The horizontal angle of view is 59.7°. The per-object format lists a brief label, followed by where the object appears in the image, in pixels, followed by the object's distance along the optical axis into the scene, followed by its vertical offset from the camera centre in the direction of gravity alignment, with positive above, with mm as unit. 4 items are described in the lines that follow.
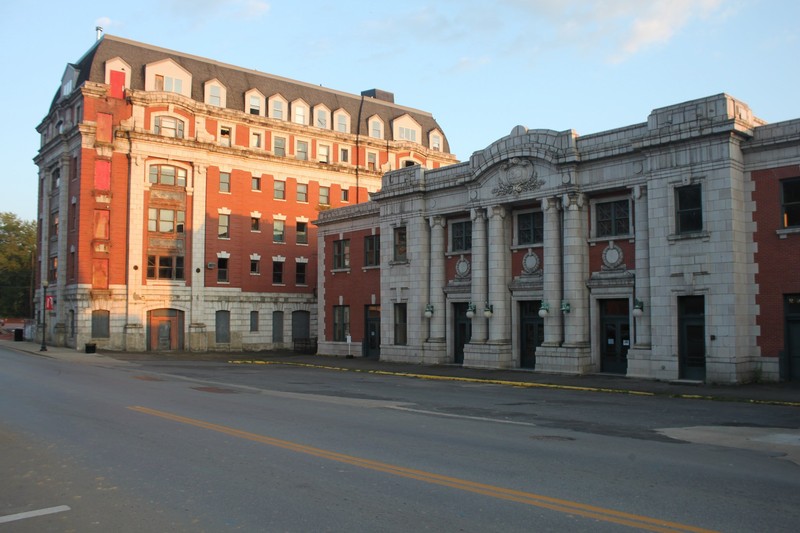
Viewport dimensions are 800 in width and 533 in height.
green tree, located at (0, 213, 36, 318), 86625 +6461
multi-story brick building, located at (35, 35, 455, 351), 48156 +8789
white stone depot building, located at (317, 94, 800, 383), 23594 +2494
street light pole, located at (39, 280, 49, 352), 44031 +659
